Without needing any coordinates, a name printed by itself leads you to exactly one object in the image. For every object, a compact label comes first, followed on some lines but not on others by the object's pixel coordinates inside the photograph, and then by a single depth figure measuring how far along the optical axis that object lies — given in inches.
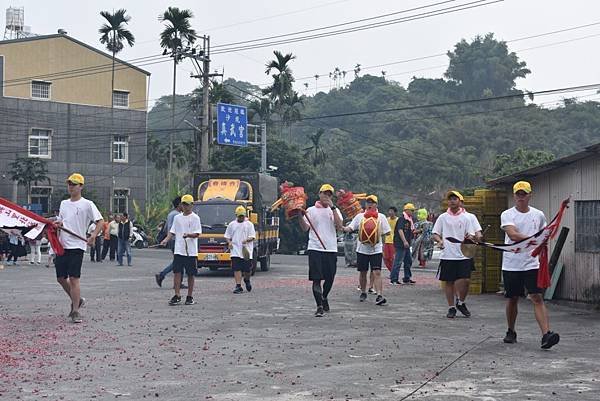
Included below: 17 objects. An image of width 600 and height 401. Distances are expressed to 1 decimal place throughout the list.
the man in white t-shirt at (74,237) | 524.7
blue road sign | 1657.2
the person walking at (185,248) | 644.1
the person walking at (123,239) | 1204.5
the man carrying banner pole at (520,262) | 432.8
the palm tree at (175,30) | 2015.3
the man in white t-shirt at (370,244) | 638.5
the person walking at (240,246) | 757.9
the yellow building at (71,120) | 2212.1
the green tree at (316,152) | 2554.1
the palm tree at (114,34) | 2383.1
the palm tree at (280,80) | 2329.0
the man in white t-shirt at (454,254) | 553.3
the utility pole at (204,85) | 1640.5
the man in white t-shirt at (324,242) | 569.3
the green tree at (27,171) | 2112.5
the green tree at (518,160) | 2041.1
